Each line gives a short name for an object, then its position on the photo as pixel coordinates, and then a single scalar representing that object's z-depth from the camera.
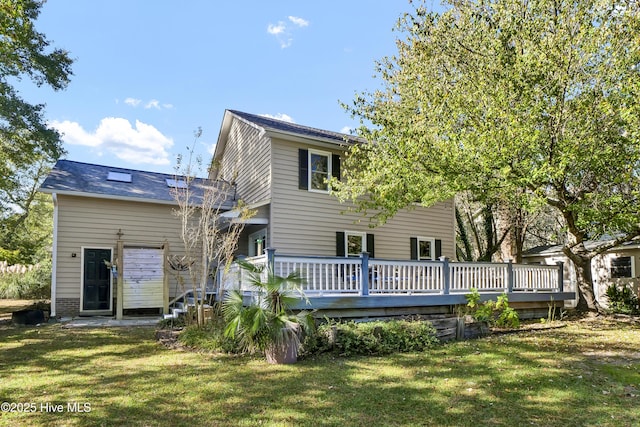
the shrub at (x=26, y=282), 18.84
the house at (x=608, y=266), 15.55
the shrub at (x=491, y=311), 9.38
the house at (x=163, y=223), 11.64
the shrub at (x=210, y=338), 7.12
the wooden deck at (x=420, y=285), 8.60
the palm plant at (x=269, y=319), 6.37
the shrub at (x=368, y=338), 7.06
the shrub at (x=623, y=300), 14.45
